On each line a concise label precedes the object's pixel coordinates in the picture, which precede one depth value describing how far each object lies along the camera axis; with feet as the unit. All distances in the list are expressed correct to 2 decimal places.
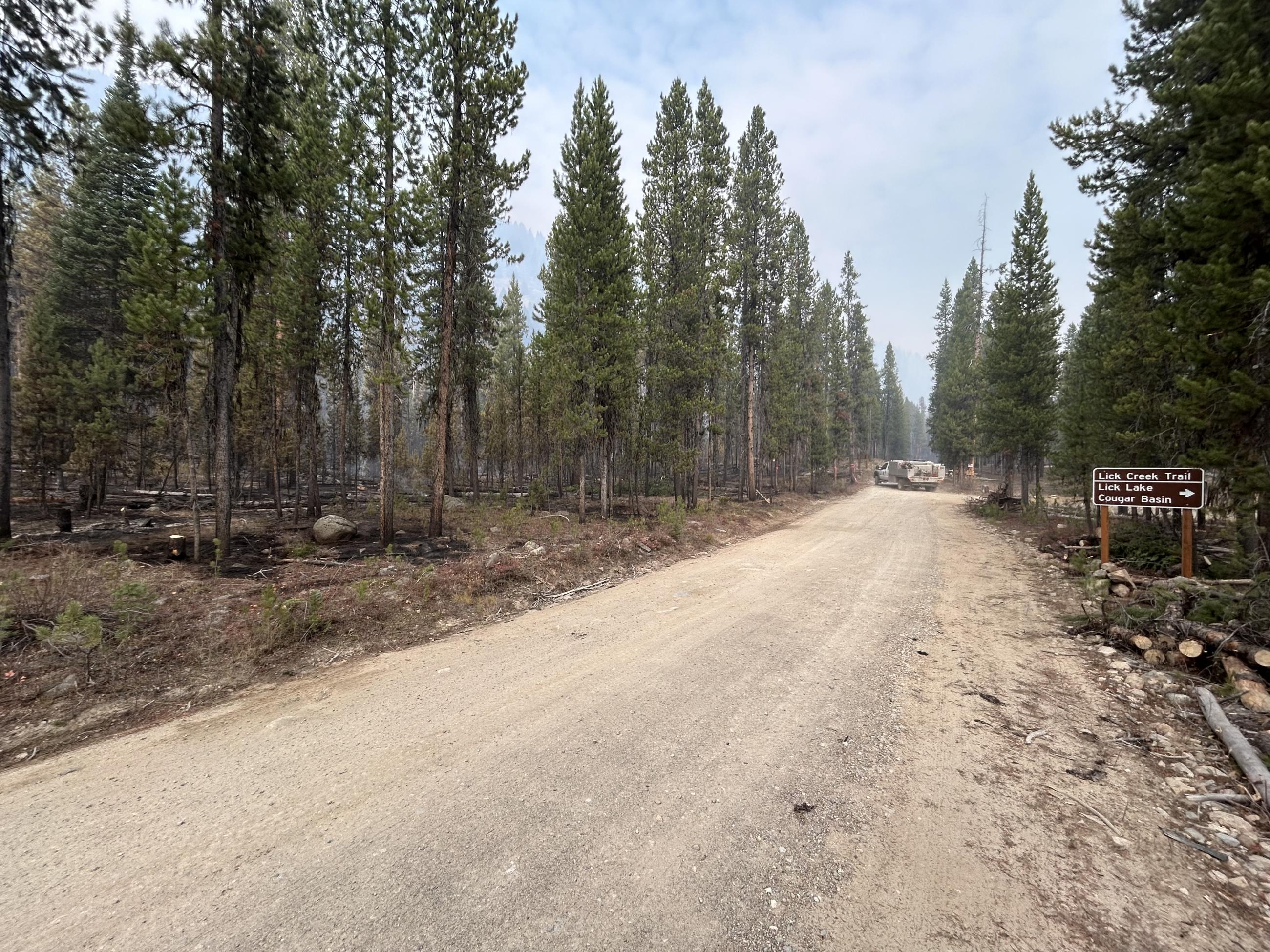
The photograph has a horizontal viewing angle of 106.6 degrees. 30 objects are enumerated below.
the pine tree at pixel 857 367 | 153.28
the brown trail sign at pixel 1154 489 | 23.86
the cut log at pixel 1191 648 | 16.53
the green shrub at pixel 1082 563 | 31.94
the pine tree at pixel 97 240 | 68.03
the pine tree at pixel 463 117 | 38.63
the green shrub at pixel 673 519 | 44.62
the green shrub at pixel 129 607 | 17.38
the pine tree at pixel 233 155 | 29.73
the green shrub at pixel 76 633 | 15.05
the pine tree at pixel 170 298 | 27.73
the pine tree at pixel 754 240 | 79.15
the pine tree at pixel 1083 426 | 45.32
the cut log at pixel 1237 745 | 10.44
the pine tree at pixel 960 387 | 131.03
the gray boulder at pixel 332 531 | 41.04
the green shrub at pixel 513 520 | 49.80
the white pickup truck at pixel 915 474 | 146.92
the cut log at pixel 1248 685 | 13.74
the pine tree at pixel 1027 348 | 70.33
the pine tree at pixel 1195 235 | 19.62
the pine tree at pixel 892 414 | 249.96
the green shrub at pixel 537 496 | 68.74
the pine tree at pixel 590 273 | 50.11
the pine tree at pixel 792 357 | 91.35
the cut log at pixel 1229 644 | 14.78
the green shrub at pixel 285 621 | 18.13
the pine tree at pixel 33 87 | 28.84
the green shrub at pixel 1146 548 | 31.32
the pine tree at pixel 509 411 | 102.27
